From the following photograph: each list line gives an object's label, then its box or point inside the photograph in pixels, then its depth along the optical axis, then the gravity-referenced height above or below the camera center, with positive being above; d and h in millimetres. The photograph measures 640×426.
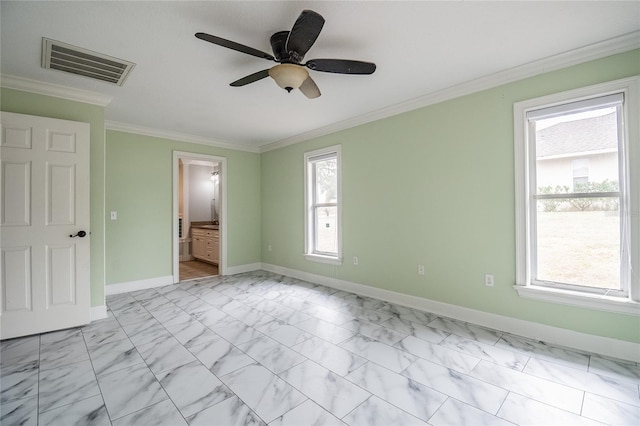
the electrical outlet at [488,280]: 2920 -668
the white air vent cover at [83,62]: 2340 +1345
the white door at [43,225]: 2705 -84
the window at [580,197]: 2281 +147
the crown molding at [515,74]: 2270 +1322
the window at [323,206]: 4547 +153
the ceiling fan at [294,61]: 1805 +1101
